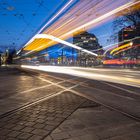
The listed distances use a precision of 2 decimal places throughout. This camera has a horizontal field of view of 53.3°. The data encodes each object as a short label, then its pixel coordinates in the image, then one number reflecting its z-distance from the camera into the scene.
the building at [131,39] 21.71
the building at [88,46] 37.72
